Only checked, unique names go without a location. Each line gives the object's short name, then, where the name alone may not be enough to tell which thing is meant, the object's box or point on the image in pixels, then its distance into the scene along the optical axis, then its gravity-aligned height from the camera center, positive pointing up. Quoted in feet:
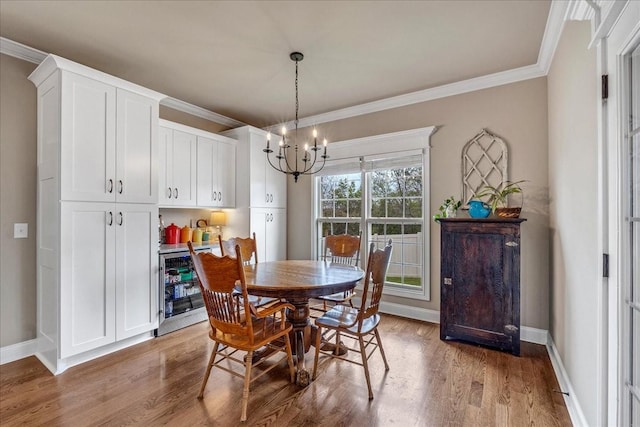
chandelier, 14.90 +2.67
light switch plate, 8.70 -0.45
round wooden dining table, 6.82 -1.59
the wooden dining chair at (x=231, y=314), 6.07 -2.15
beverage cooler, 10.56 -2.92
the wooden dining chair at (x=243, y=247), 10.05 -1.12
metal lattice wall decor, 10.29 +1.75
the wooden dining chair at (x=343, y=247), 11.19 -1.21
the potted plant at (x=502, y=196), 9.28 +0.56
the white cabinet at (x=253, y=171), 13.80 +2.00
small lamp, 14.21 -0.27
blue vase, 9.71 +0.16
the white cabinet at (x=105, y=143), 8.18 +2.09
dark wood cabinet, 8.84 -2.03
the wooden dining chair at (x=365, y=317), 6.92 -2.56
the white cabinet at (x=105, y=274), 8.17 -1.74
